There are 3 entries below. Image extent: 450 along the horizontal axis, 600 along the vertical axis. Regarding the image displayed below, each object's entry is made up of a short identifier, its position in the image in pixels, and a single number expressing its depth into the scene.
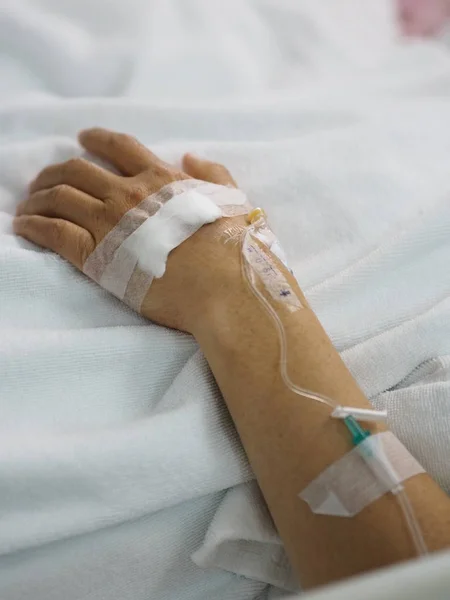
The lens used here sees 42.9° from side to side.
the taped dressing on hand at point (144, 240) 0.80
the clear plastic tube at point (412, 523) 0.54
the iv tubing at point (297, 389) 0.55
